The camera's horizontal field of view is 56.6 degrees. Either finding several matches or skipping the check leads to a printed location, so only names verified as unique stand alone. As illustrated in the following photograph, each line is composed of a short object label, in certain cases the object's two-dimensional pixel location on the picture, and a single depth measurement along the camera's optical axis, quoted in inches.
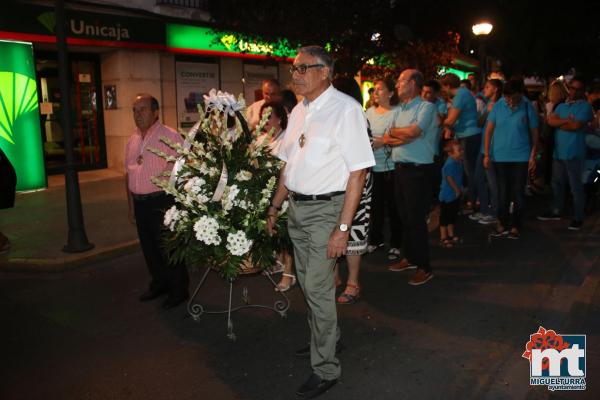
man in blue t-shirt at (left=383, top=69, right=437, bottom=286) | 219.3
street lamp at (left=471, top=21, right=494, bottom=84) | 620.1
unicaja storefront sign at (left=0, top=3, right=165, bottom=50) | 413.4
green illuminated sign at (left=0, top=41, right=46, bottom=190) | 420.8
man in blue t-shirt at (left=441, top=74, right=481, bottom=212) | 340.8
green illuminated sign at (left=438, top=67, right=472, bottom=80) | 1207.1
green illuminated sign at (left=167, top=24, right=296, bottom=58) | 541.6
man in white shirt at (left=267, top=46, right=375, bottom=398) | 137.7
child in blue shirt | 285.4
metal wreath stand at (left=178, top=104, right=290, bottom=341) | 171.0
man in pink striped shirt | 202.8
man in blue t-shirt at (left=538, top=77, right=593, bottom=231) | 316.2
